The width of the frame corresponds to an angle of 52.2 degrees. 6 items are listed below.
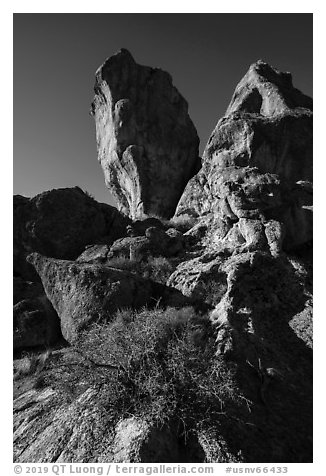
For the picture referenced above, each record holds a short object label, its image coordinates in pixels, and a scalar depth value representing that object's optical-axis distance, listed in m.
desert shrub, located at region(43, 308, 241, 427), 6.30
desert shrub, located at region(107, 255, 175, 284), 11.61
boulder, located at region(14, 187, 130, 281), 14.43
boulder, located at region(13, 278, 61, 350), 10.31
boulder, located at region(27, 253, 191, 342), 9.34
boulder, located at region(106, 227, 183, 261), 13.12
